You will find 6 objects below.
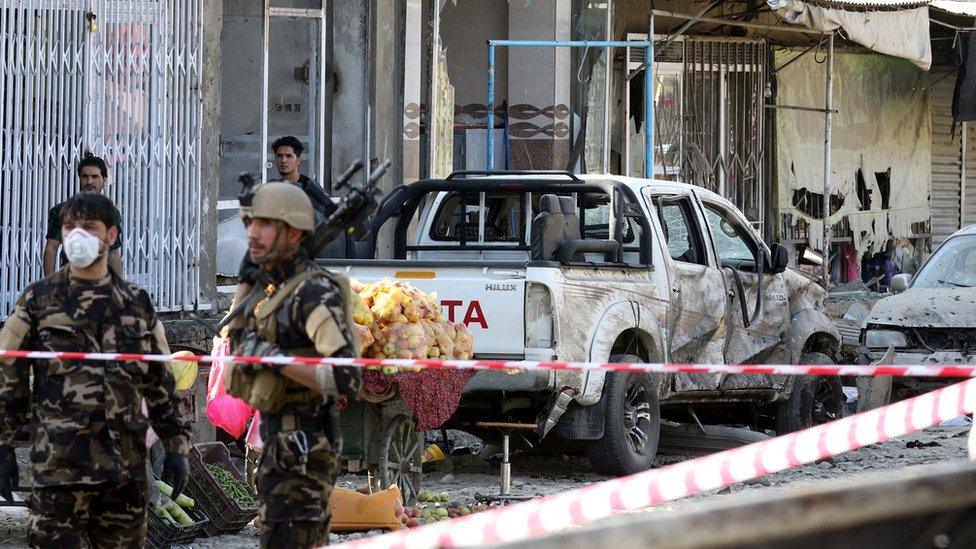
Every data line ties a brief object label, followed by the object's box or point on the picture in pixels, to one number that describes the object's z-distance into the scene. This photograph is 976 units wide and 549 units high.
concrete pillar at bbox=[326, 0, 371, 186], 30.97
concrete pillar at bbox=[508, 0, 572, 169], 34.19
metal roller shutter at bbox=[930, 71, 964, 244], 45.37
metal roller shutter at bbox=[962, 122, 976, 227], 46.03
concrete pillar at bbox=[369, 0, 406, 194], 30.91
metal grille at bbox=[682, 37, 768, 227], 37.94
